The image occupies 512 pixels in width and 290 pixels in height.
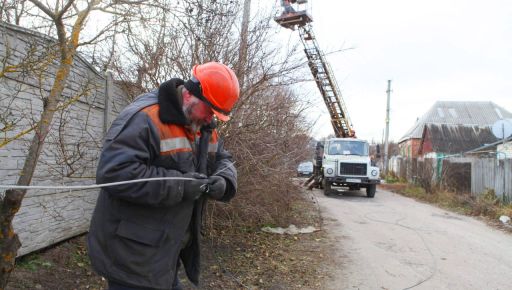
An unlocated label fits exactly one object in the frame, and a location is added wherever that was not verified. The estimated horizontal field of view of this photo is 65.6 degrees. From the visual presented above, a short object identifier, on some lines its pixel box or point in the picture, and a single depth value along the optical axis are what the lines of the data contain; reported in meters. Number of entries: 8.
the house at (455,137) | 34.79
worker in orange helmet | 2.01
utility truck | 15.70
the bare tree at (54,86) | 2.76
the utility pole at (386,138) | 29.55
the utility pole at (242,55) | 5.96
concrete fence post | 5.86
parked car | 8.07
